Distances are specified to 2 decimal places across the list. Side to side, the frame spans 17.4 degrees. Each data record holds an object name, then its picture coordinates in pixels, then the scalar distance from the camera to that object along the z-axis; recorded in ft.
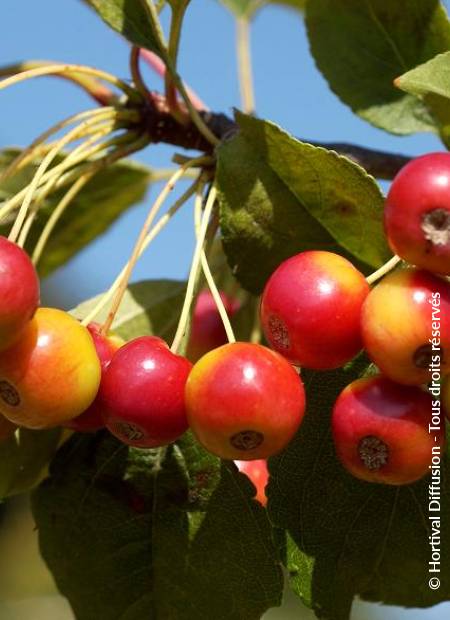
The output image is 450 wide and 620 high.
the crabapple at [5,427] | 0.63
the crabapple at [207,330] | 0.87
